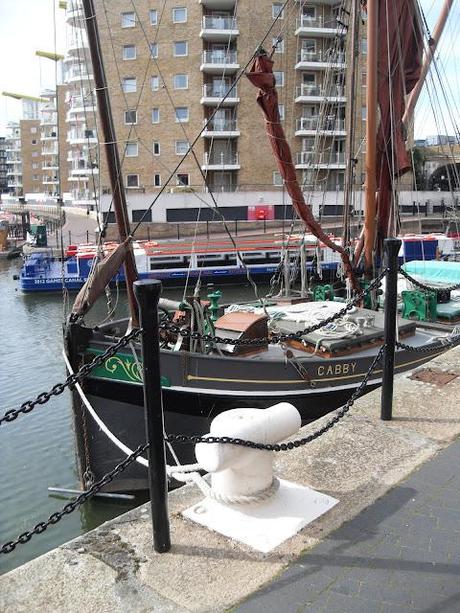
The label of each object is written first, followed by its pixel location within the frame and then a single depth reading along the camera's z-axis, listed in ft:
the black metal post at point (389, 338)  13.61
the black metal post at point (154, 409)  8.37
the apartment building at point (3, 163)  441.68
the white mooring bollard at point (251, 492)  9.58
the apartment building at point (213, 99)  137.69
